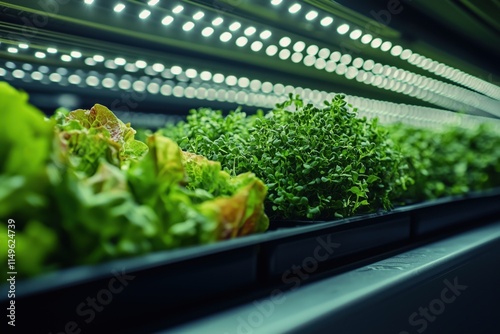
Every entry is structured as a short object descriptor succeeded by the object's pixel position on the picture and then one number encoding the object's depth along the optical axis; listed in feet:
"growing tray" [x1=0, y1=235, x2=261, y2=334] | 2.18
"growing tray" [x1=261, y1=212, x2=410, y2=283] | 3.47
